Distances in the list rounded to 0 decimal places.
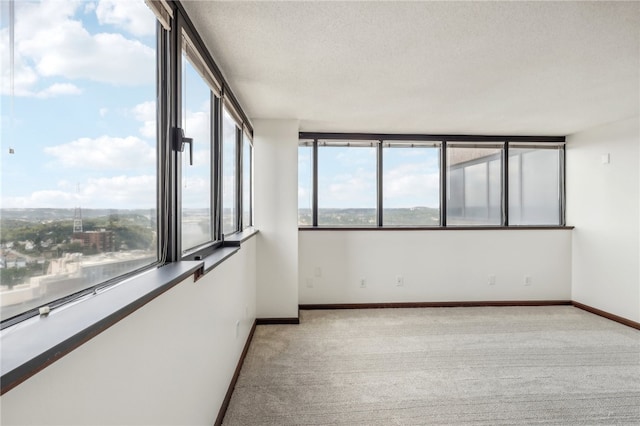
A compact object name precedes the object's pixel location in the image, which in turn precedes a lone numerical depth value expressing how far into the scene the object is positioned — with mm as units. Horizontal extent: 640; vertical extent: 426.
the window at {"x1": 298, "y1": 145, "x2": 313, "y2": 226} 4410
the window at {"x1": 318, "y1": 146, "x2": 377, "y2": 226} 4461
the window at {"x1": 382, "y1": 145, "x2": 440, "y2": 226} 4547
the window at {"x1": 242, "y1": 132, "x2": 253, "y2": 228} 3498
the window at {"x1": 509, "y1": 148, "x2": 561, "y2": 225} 4645
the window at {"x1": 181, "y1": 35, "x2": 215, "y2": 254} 1711
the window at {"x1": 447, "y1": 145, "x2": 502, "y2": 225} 4609
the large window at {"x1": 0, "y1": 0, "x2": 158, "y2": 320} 717
